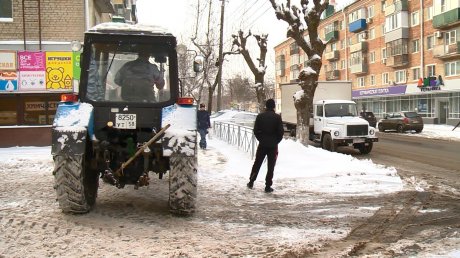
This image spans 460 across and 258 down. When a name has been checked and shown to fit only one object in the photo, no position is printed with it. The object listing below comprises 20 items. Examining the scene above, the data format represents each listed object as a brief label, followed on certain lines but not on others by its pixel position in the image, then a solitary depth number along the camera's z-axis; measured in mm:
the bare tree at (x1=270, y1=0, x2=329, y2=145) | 16906
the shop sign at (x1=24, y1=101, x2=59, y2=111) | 17656
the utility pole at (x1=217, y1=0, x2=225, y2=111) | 29641
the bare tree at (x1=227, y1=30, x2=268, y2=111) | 26531
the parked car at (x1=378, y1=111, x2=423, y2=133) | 32062
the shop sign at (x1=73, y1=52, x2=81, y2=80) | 16750
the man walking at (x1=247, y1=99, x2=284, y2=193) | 9297
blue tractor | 6461
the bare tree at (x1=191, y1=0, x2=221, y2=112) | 35500
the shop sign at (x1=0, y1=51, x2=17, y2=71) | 16641
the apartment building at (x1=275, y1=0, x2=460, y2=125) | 39031
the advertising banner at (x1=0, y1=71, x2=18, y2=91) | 16812
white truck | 17484
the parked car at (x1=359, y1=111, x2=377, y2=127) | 33741
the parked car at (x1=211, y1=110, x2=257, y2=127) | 32222
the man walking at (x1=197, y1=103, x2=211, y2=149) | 17281
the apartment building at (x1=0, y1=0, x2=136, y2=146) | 16953
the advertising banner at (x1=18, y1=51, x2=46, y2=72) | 16859
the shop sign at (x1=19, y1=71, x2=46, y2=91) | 17016
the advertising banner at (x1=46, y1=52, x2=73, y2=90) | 17141
